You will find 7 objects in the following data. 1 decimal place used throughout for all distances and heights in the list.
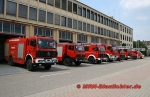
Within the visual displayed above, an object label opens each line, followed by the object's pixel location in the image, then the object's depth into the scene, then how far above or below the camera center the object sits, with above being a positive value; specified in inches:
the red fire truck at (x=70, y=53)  851.4 -10.5
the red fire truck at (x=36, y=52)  627.5 -4.8
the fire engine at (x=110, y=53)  1217.4 -12.4
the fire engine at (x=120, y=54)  1328.9 -20.8
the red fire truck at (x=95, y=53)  1037.8 -11.2
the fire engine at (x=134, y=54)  1862.1 -27.0
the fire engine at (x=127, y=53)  1707.9 -15.9
